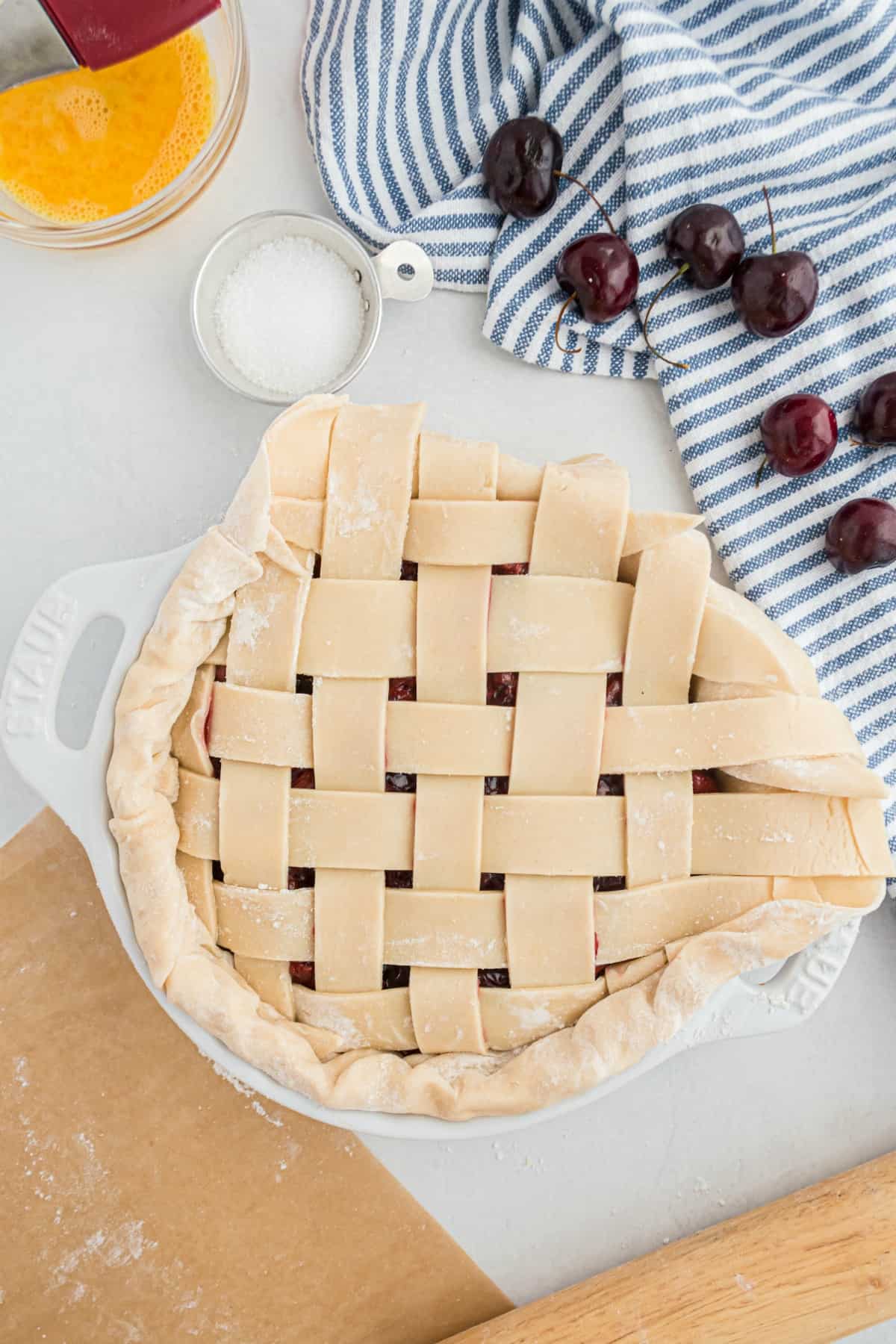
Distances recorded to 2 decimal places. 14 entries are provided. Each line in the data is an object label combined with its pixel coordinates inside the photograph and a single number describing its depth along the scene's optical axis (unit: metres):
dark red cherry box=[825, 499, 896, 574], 0.72
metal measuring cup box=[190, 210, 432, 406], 0.74
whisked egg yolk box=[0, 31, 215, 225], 0.72
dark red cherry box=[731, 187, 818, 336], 0.72
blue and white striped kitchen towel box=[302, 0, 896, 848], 0.74
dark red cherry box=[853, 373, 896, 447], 0.73
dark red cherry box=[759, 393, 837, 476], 0.73
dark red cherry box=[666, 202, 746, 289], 0.73
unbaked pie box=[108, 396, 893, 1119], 0.69
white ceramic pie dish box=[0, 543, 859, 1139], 0.70
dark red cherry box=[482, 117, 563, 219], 0.74
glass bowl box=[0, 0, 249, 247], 0.73
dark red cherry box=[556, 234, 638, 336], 0.73
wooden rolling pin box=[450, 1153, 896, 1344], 0.73
